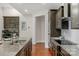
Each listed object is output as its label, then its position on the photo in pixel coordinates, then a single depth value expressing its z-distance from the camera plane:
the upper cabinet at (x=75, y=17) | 1.23
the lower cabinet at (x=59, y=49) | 1.49
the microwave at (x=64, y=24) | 2.05
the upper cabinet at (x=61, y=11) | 2.41
